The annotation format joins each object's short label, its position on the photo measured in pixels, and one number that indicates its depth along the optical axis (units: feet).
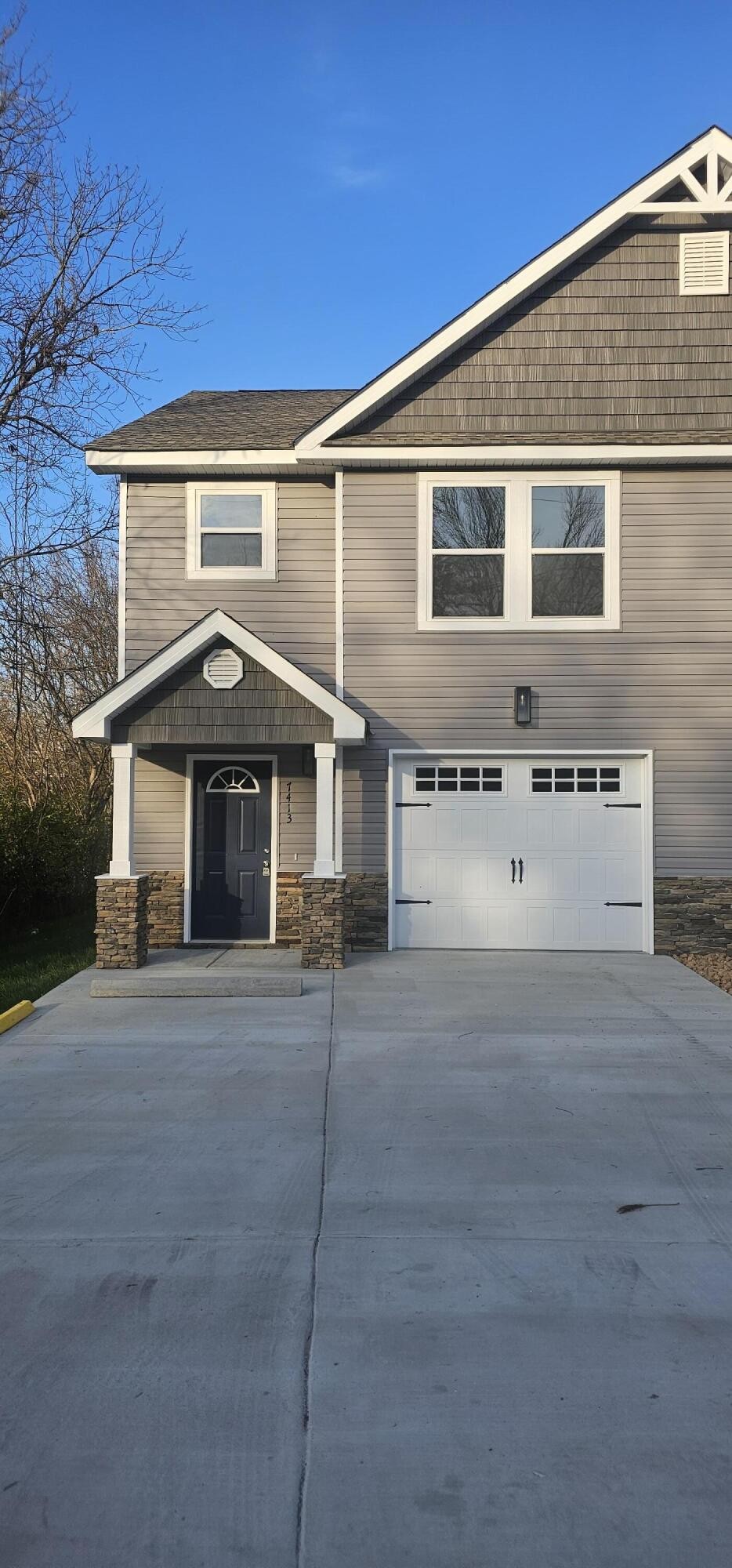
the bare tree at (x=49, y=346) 39.88
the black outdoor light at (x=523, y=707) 36.55
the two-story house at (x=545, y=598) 36.63
